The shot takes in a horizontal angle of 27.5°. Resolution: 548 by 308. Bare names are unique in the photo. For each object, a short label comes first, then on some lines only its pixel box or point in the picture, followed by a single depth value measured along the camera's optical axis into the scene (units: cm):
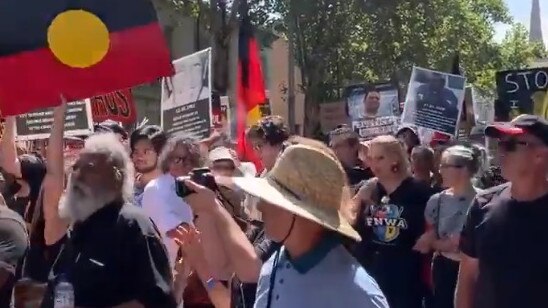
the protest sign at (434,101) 1271
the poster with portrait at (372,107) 1460
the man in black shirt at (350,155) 877
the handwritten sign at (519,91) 1016
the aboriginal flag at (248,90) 1074
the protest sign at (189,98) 988
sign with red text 1173
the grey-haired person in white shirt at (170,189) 671
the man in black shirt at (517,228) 467
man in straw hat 342
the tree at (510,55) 4597
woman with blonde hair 681
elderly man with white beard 449
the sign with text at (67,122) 1009
